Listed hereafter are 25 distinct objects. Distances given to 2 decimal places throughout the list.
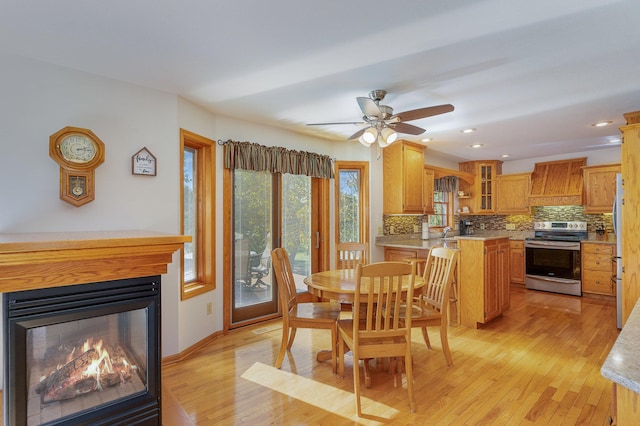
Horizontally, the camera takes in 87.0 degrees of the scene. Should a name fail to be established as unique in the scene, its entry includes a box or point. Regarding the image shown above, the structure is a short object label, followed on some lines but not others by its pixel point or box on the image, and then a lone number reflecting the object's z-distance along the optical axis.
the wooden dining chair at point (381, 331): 2.20
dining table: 2.61
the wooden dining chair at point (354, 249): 3.82
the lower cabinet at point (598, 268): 5.09
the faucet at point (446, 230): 6.05
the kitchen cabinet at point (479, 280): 3.86
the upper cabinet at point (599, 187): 5.39
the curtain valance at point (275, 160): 3.74
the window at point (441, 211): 6.47
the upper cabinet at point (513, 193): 6.33
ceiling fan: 2.70
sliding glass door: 3.96
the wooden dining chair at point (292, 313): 2.81
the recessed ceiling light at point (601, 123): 3.90
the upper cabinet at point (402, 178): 4.89
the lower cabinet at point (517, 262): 6.07
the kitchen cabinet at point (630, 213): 3.31
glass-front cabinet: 6.66
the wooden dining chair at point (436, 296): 2.82
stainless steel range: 5.43
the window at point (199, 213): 3.48
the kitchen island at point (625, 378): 0.88
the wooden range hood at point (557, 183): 5.77
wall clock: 2.44
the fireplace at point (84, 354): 1.63
